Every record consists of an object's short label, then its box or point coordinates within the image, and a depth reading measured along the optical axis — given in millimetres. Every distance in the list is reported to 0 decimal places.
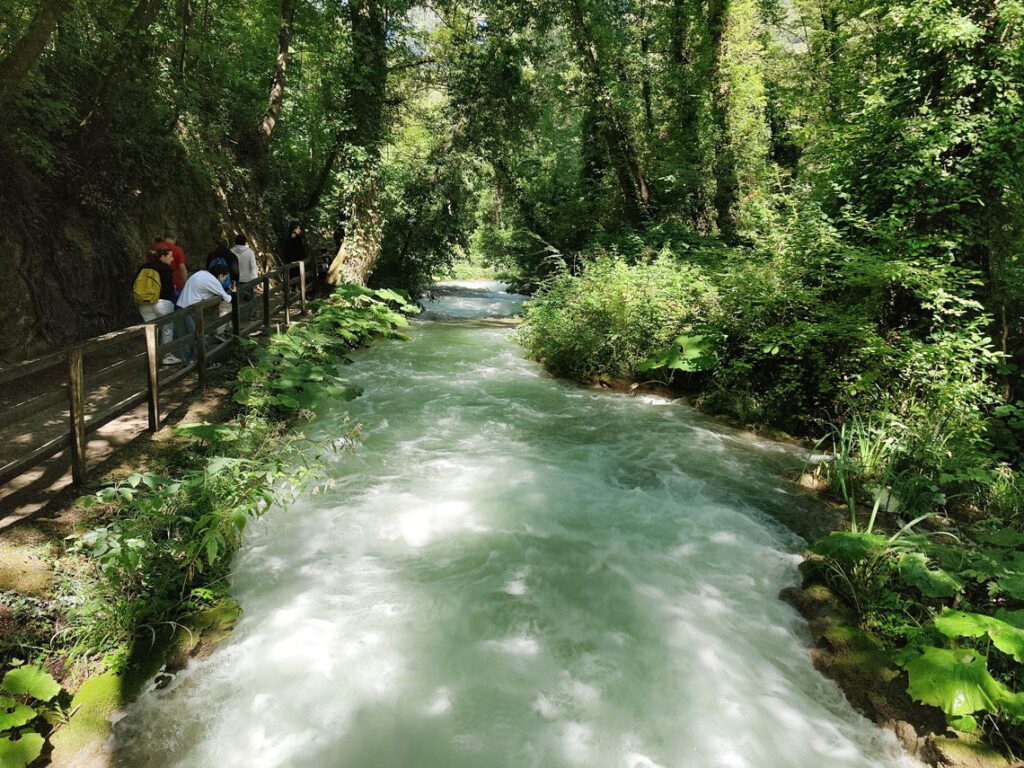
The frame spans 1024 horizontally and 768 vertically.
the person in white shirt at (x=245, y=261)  11055
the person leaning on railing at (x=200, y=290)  8508
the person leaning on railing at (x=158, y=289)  8000
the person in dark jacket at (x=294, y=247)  14539
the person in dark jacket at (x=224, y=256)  10066
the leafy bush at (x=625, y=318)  10352
